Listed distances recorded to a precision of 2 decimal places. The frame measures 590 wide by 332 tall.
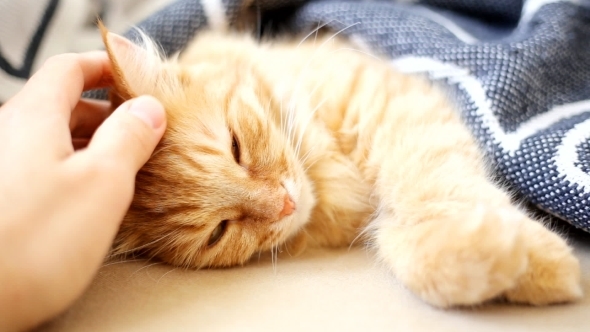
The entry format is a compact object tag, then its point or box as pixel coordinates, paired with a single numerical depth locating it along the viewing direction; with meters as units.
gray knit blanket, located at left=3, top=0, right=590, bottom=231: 0.42
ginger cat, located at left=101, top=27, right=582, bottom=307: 0.38
